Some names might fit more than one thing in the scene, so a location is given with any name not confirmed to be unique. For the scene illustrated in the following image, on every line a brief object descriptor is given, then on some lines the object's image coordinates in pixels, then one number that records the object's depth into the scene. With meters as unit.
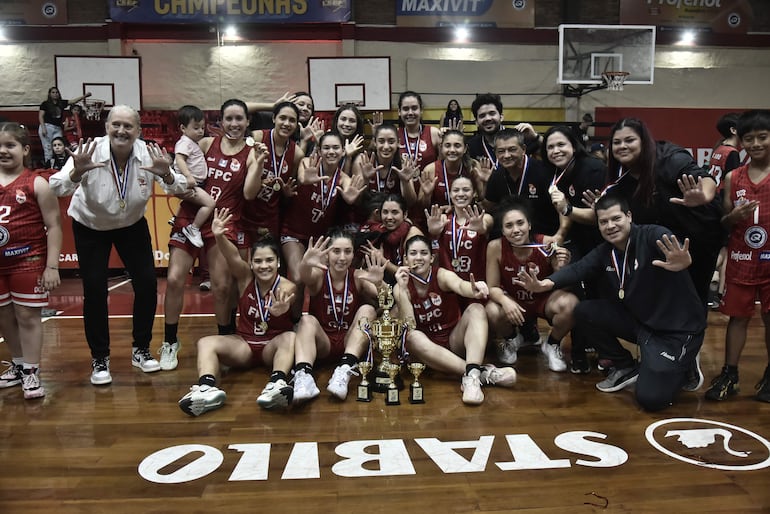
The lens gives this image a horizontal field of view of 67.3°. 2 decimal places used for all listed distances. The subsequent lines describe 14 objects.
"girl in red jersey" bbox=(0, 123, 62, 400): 3.47
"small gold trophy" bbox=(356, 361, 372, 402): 3.48
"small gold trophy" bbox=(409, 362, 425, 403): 3.41
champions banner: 12.49
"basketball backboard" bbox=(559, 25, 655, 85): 12.03
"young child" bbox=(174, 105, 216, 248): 4.08
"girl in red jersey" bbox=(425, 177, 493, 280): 4.14
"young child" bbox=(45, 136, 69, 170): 9.81
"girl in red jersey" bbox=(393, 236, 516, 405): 3.67
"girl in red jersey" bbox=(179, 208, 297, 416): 3.60
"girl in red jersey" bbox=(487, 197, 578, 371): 3.91
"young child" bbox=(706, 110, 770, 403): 3.32
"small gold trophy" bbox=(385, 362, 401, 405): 3.42
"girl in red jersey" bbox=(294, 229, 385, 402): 3.67
